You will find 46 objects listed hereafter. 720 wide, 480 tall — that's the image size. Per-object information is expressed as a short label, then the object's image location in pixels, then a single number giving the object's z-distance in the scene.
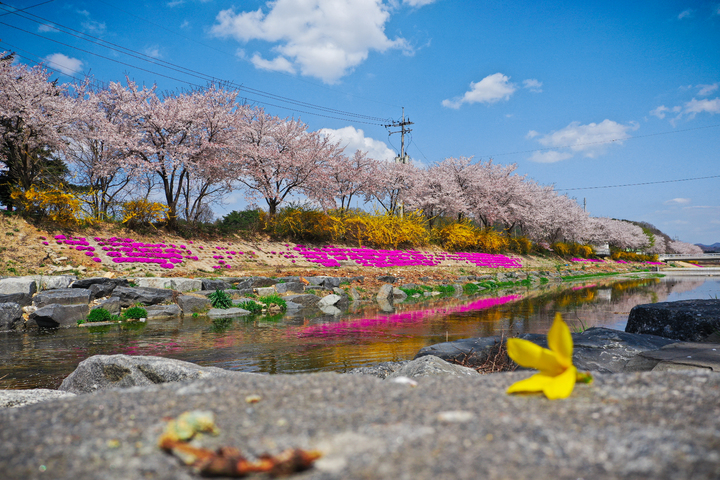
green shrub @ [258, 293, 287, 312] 11.25
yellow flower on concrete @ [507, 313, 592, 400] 1.37
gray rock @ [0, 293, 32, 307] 8.46
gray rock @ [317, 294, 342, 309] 12.12
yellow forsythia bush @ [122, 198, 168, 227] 16.52
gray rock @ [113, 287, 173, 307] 9.98
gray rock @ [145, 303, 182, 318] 9.66
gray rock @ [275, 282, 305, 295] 12.84
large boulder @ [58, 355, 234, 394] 3.59
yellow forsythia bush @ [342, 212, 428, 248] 24.68
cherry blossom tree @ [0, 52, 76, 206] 15.43
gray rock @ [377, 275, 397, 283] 16.33
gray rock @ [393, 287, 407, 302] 14.40
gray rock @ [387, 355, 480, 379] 3.43
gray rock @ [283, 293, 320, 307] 12.09
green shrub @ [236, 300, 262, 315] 10.76
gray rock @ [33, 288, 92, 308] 8.86
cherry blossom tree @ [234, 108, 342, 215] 21.70
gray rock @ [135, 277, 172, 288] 11.19
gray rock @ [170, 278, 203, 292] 11.57
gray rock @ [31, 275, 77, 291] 9.88
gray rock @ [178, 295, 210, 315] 10.17
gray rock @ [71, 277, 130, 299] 10.11
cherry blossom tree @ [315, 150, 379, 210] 24.94
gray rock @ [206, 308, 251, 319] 10.05
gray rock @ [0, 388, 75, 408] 2.88
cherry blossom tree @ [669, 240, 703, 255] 94.31
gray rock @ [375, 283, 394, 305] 14.02
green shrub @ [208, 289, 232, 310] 10.66
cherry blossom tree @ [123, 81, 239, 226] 17.64
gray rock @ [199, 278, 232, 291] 12.14
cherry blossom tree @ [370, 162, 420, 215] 31.32
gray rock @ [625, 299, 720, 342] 4.37
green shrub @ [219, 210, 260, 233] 31.94
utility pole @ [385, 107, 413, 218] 33.28
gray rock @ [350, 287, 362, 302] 13.73
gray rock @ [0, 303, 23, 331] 7.84
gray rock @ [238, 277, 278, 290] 12.71
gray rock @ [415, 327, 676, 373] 3.64
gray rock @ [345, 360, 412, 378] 4.29
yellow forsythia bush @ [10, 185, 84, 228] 13.95
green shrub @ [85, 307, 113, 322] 8.80
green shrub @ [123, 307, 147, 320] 9.26
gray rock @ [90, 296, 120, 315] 9.33
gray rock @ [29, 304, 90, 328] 8.07
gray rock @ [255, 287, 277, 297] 12.36
